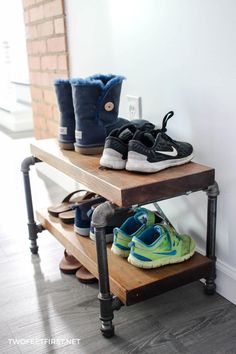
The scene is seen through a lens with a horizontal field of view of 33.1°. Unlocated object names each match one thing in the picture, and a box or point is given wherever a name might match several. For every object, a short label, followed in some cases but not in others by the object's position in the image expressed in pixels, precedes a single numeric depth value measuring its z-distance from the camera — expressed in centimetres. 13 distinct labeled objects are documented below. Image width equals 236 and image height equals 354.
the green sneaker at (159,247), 114
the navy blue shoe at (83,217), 136
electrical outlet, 150
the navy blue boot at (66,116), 135
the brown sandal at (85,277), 138
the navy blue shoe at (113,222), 132
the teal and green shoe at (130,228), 121
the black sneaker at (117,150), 110
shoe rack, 101
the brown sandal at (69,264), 146
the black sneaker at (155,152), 107
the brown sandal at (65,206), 154
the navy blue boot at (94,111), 121
